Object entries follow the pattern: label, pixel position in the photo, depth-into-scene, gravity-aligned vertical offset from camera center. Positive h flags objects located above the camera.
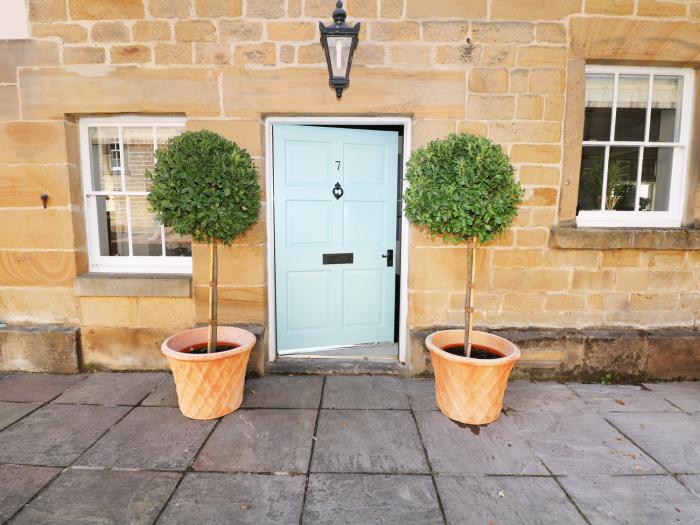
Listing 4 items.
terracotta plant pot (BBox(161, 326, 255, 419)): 3.04 -1.24
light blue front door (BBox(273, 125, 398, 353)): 4.11 -0.19
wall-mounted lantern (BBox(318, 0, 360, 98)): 3.20 +1.39
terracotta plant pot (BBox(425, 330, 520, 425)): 3.01 -1.25
